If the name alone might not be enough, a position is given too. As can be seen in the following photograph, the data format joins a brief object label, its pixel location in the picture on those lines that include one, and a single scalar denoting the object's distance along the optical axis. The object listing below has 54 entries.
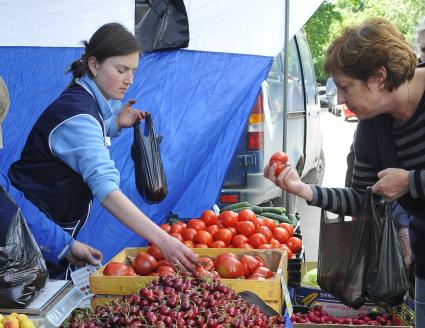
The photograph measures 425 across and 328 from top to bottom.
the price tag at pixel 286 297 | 2.69
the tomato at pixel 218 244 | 3.73
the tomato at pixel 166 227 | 4.02
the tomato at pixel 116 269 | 2.78
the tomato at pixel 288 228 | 4.04
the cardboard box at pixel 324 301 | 3.74
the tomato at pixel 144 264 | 2.96
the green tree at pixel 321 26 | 30.02
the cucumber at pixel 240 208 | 4.99
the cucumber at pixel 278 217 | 4.69
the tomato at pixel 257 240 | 3.73
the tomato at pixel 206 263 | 2.79
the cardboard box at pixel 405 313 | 3.34
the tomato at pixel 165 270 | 2.82
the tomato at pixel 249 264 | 2.89
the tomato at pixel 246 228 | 3.89
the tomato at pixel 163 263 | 2.95
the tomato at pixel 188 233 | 3.81
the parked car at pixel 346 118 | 27.19
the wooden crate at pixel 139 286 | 2.60
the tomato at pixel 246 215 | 4.05
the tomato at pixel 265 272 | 2.80
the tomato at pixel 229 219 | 4.03
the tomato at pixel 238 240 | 3.77
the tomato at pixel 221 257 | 2.88
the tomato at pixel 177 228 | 3.96
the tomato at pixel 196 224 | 3.93
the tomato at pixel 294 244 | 3.88
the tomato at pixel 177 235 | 3.78
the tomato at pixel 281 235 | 3.89
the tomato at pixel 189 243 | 3.65
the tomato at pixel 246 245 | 3.67
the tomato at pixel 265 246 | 3.60
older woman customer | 2.42
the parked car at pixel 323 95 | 35.26
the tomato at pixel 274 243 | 3.73
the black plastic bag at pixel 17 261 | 2.13
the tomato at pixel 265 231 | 3.86
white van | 5.63
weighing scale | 2.09
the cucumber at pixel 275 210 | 4.93
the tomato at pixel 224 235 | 3.83
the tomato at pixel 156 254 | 3.12
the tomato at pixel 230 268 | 2.81
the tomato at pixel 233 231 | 3.92
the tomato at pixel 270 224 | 4.05
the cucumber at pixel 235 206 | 5.09
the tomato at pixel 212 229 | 3.90
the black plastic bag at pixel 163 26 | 4.26
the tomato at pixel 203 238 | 3.75
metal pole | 5.08
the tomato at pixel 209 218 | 4.07
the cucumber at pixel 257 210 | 4.99
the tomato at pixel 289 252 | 3.66
